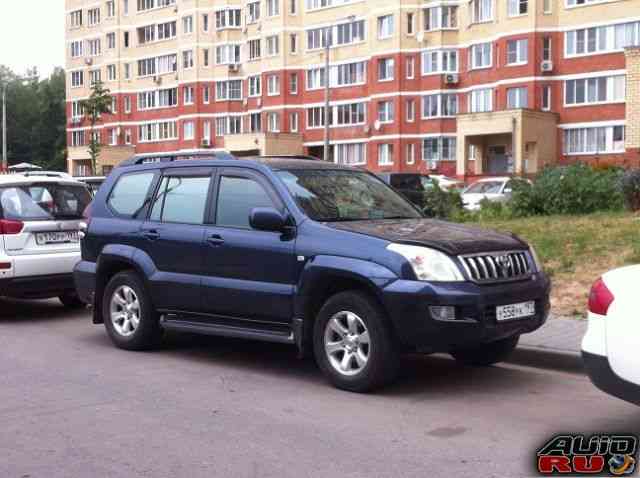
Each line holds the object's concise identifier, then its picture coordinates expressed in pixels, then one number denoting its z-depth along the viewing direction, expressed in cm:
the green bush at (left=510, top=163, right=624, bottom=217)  1600
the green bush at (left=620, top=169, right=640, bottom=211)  1520
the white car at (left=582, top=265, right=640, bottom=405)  535
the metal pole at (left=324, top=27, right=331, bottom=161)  4432
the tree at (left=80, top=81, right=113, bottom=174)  5159
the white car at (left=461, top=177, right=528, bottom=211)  2847
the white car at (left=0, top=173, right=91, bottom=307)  1079
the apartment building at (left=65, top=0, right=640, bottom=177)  5031
